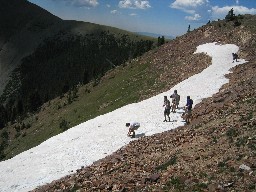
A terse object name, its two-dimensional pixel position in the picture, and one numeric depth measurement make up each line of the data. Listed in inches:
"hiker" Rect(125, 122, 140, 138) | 1178.0
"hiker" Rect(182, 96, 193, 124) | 1161.1
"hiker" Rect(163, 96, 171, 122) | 1248.2
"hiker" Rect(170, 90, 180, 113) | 1374.3
